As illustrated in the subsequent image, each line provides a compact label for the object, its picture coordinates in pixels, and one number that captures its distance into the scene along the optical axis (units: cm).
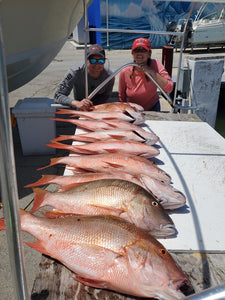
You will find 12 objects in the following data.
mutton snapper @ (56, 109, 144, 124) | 259
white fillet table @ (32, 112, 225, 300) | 108
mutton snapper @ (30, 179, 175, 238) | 129
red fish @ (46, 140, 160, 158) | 201
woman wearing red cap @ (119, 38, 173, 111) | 338
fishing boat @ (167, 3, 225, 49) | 1697
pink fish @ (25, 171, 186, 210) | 147
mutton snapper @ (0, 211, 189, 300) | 99
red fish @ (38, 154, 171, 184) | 174
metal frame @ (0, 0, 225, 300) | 49
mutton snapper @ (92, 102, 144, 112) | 271
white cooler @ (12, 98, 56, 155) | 346
